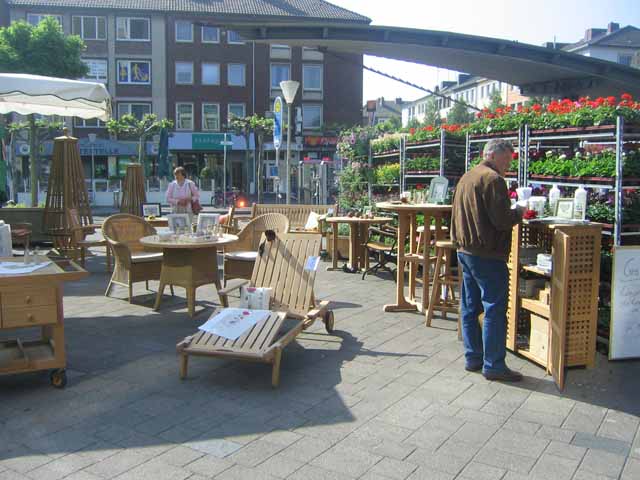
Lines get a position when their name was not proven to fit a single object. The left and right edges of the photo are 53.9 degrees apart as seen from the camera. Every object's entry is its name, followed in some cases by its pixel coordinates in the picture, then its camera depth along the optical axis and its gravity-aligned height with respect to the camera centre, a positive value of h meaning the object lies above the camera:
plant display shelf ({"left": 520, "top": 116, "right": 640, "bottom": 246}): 5.17 +0.36
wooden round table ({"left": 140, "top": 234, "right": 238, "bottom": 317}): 6.54 -0.76
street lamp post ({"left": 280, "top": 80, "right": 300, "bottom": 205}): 12.74 +2.11
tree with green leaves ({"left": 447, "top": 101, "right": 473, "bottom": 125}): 54.41 +7.00
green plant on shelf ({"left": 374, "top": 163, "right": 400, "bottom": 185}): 10.80 +0.36
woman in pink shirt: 9.55 -0.01
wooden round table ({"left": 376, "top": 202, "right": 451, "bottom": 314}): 6.42 -0.62
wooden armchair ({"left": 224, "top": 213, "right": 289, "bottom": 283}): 7.73 -0.48
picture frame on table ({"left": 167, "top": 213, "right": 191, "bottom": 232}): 7.21 -0.33
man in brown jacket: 4.36 -0.32
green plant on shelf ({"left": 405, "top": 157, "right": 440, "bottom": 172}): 9.77 +0.49
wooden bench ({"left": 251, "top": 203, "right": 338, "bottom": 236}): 10.72 -0.29
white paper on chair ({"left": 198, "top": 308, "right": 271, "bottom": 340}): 4.69 -0.99
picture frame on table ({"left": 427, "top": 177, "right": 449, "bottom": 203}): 7.13 +0.06
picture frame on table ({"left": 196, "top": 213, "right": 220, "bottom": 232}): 7.13 -0.32
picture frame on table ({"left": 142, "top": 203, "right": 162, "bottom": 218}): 9.73 -0.28
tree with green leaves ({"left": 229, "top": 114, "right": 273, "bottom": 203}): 33.62 +3.66
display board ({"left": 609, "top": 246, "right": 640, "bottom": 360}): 4.88 -0.83
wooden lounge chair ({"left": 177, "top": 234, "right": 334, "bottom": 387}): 4.71 -0.84
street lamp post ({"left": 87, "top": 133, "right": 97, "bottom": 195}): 34.66 +2.35
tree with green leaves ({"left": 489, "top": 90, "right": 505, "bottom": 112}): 51.69 +8.19
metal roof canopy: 6.57 +1.56
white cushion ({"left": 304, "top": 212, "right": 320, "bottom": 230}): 10.07 -0.45
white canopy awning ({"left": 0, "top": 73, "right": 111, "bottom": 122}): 6.87 +1.19
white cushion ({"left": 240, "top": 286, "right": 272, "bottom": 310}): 5.30 -0.88
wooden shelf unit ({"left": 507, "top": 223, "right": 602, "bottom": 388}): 4.45 -0.75
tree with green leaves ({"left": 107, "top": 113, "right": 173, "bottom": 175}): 31.94 +3.35
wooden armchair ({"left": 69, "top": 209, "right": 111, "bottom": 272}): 8.98 -0.71
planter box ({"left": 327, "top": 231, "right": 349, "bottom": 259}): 10.39 -0.86
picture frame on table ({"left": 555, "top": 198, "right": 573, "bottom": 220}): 5.04 -0.10
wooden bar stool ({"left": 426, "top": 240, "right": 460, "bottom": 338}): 6.08 -0.84
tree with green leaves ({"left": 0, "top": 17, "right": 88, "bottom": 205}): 21.69 +4.95
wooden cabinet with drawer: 4.19 -0.81
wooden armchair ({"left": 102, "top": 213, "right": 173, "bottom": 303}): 7.09 -0.72
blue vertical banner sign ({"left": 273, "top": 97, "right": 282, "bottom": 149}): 12.59 +1.46
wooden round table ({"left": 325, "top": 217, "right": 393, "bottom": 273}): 9.27 -0.68
